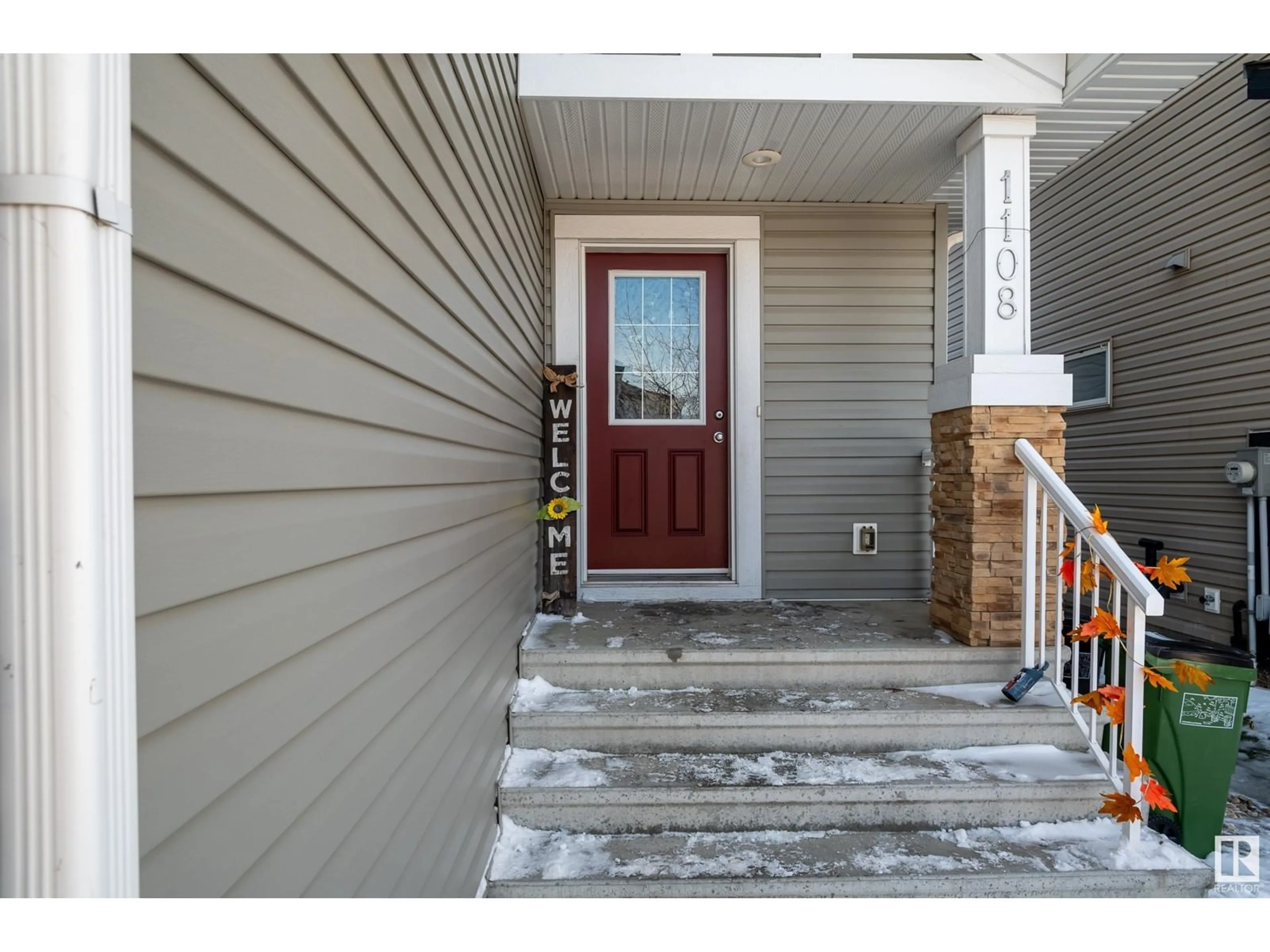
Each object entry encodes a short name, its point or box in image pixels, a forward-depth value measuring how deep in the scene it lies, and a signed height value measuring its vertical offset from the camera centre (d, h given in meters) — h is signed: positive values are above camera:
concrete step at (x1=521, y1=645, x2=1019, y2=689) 2.66 -0.79
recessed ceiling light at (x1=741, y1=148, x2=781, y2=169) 3.17 +1.46
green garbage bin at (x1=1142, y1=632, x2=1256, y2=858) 2.15 -0.87
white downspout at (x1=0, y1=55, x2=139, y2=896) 0.52 -0.02
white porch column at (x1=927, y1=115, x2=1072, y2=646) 2.78 +0.28
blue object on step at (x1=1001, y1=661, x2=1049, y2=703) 2.50 -0.80
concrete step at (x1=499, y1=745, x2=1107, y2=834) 2.12 -1.04
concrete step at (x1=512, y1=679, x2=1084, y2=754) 2.38 -0.91
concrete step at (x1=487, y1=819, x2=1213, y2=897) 1.86 -1.14
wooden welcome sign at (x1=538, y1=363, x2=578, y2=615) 3.40 -0.08
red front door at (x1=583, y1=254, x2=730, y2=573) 3.88 +0.26
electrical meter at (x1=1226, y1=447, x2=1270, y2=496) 3.88 -0.02
